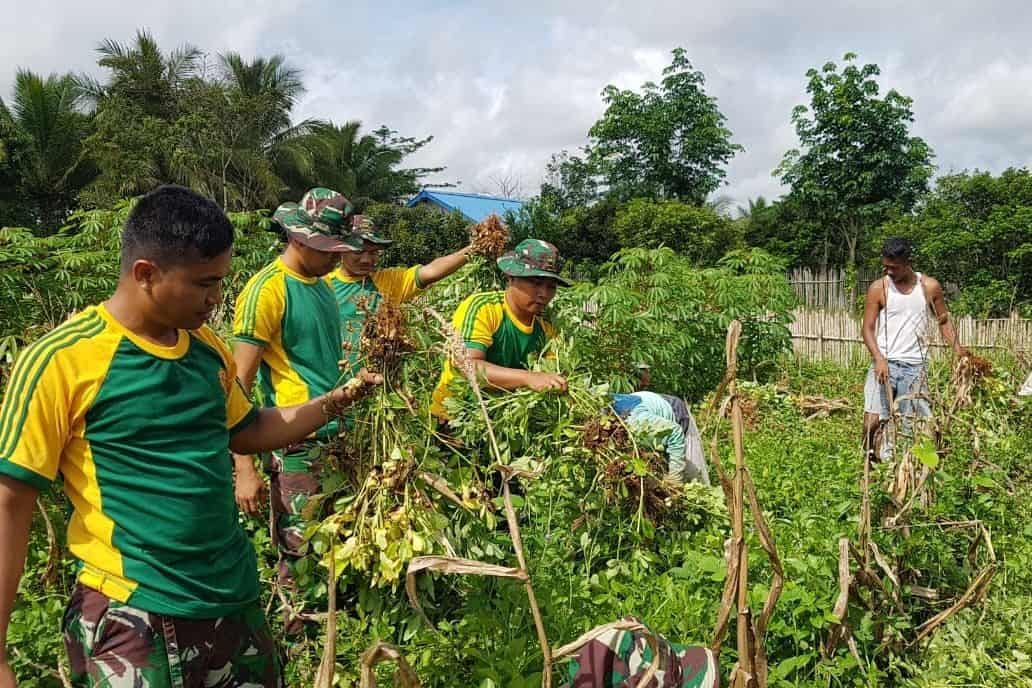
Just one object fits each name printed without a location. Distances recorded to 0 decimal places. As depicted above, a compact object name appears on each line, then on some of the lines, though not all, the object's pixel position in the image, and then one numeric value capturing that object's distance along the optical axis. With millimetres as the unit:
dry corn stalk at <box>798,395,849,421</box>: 6684
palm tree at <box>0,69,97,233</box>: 18891
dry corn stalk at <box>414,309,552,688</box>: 1407
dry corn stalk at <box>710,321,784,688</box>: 1453
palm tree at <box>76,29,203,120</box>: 19234
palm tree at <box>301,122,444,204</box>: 21969
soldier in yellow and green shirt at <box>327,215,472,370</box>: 3420
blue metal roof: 26594
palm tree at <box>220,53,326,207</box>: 19281
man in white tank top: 4359
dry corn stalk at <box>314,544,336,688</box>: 1389
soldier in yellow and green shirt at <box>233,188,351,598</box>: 2461
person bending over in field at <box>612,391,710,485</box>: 3179
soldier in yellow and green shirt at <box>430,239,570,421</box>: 3025
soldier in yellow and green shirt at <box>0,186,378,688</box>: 1418
